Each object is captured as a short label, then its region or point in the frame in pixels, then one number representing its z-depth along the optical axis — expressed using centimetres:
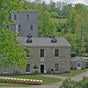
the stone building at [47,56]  6125
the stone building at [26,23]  8750
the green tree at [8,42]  2777
